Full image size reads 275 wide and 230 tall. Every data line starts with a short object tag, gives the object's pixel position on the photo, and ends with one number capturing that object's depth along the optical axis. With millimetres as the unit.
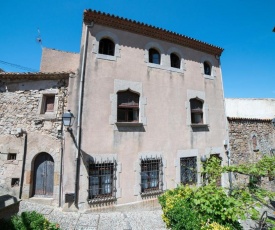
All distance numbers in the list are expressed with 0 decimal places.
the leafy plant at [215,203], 3424
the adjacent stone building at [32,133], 7148
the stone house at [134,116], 7098
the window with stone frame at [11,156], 7382
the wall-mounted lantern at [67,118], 6469
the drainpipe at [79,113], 6742
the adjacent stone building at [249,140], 10688
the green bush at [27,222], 3955
